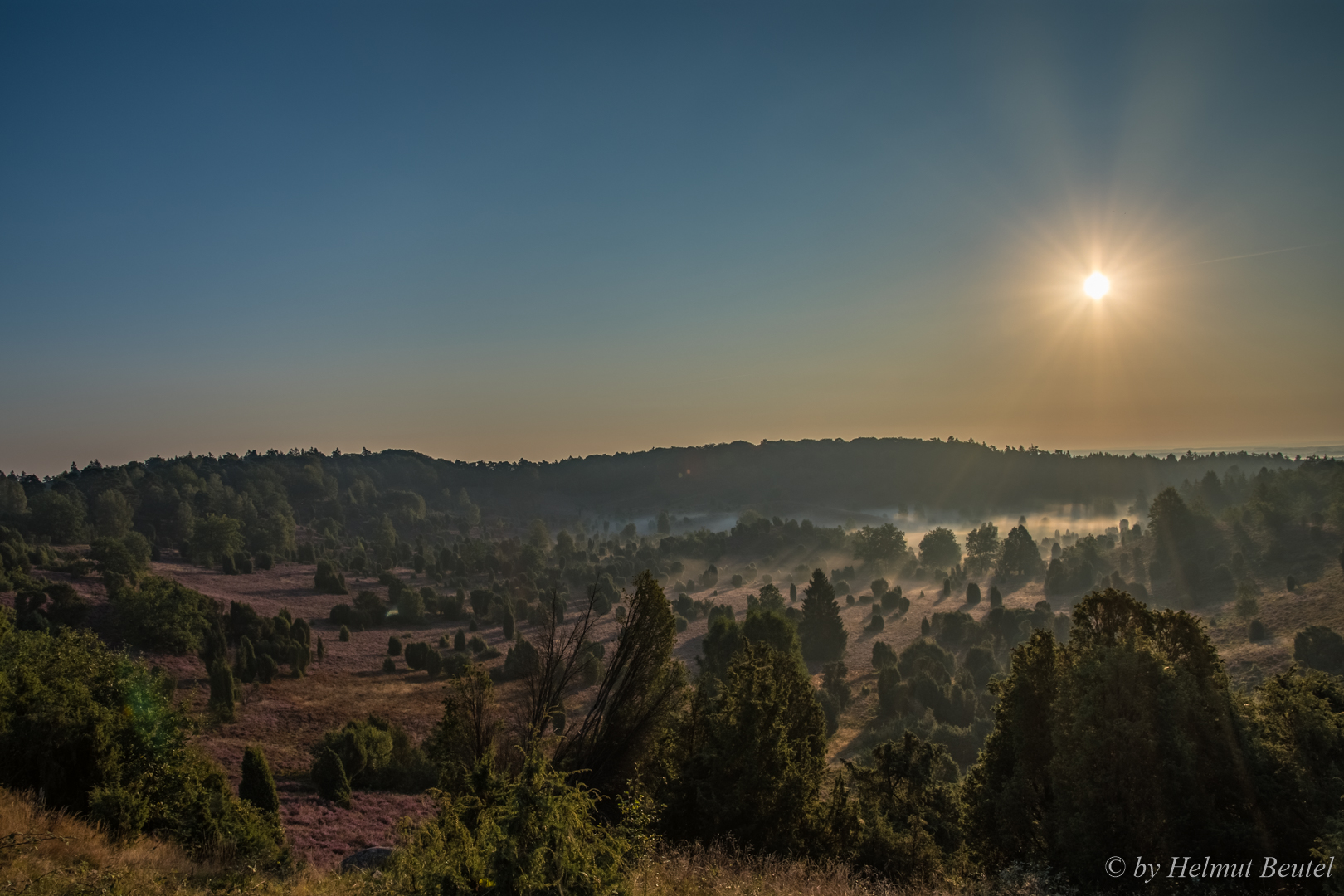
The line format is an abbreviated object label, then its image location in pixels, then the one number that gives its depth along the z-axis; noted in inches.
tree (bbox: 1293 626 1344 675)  1738.4
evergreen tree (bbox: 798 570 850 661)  2513.5
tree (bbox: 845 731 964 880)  679.1
